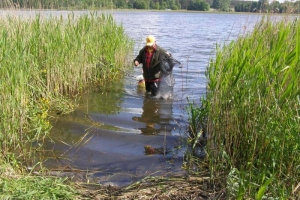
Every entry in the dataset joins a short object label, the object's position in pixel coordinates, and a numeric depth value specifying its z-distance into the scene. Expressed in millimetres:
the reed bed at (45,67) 4281
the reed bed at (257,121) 3016
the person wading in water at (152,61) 7164
